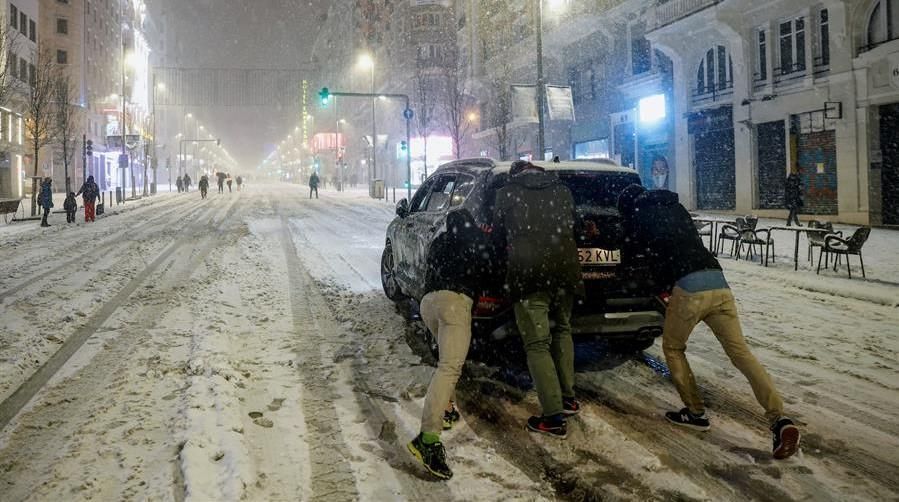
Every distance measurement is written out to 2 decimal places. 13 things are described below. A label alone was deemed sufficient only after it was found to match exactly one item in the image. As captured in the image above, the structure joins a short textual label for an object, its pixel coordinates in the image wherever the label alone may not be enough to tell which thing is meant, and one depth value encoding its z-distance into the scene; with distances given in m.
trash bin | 40.22
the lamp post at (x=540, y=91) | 18.14
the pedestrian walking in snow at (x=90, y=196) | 21.17
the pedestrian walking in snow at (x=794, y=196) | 17.94
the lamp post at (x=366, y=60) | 39.04
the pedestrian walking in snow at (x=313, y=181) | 42.00
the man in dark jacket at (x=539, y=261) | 3.76
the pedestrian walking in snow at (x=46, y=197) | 20.06
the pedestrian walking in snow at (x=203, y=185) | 41.56
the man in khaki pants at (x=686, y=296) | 3.77
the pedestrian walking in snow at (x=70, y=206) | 21.42
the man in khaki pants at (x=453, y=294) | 3.52
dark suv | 4.51
